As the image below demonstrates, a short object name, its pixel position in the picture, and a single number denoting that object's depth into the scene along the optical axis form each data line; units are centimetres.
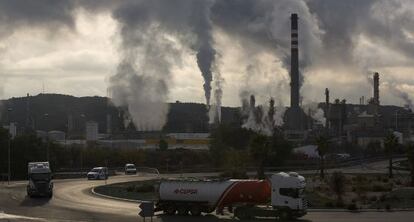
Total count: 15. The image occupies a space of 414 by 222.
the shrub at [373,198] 5707
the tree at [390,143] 9938
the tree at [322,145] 9688
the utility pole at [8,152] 9947
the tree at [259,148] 8700
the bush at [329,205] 5170
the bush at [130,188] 6911
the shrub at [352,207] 4997
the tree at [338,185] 5658
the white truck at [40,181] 6378
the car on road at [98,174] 9531
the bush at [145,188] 6812
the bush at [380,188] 6888
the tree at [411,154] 7846
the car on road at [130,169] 11106
